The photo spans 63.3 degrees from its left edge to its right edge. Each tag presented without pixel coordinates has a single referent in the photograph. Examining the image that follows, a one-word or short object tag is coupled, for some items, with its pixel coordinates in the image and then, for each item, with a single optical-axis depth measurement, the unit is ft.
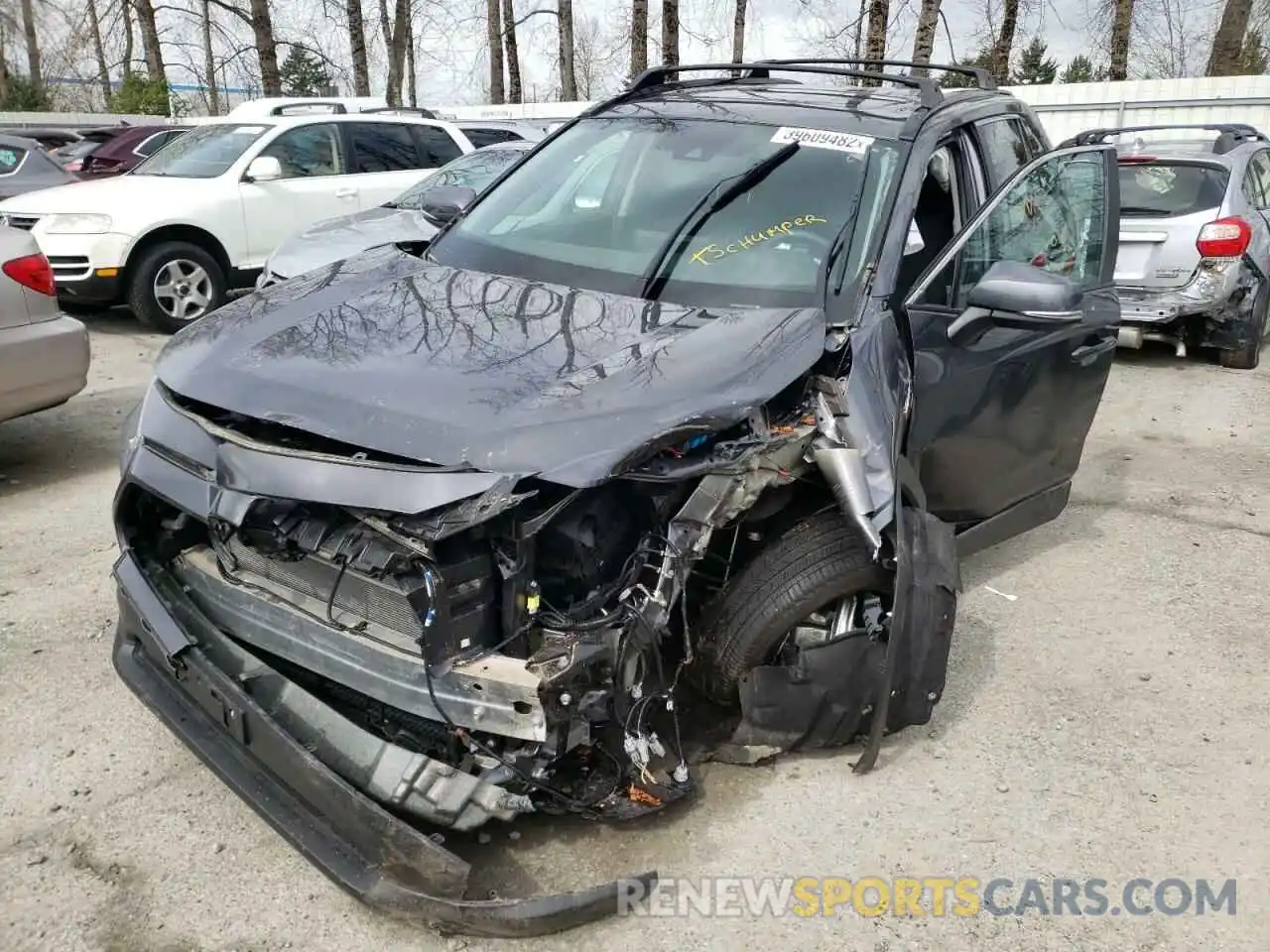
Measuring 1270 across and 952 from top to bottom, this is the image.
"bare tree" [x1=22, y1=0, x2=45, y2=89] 116.08
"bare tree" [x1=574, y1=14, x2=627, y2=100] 118.21
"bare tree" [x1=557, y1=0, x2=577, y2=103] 88.07
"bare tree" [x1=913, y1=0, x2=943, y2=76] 52.54
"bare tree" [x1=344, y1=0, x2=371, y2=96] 71.51
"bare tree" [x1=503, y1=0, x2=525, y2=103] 95.81
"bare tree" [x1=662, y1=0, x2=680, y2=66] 47.19
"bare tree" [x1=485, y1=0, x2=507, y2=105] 92.99
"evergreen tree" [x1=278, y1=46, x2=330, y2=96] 119.85
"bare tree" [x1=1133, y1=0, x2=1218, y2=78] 91.25
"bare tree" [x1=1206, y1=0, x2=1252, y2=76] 61.46
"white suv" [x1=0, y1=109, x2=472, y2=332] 27.91
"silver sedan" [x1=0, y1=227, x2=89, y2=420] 16.34
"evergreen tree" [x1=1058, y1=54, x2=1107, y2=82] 104.68
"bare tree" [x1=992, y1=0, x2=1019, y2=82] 69.26
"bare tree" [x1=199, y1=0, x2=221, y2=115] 76.07
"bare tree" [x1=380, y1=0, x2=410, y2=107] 86.33
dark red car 47.96
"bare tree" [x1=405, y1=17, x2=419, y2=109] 108.21
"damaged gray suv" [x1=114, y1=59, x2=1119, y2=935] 7.63
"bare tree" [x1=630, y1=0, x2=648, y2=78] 47.91
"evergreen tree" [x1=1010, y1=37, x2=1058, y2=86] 111.34
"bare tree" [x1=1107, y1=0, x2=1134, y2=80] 64.23
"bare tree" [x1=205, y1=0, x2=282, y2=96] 57.98
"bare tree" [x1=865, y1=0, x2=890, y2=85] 47.19
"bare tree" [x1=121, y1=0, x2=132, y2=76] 74.02
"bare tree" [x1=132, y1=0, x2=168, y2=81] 78.18
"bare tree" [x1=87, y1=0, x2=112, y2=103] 72.79
